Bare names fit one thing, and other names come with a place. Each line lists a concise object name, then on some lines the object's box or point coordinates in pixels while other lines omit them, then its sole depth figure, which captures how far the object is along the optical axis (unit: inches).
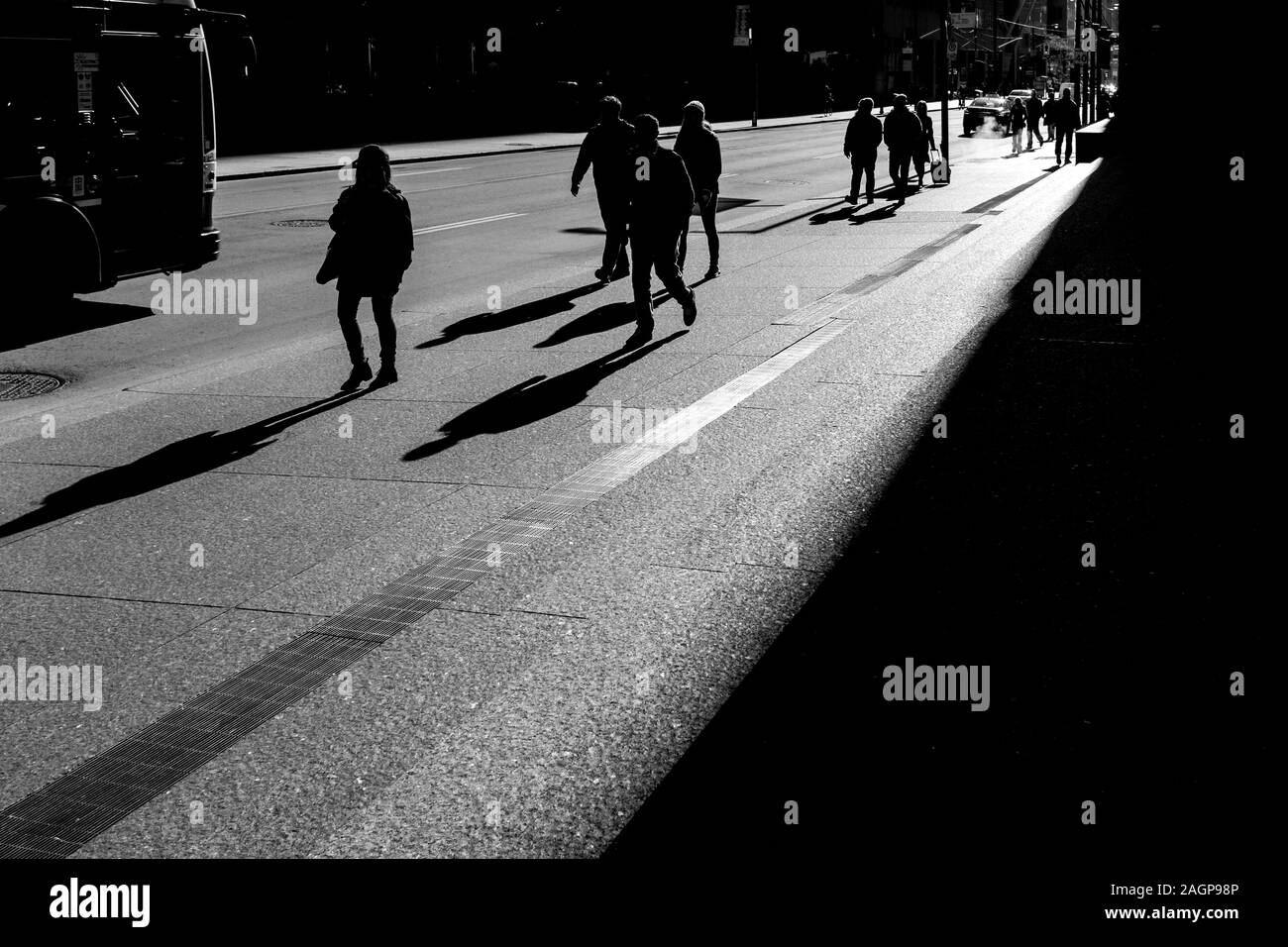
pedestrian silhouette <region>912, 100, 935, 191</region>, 1047.0
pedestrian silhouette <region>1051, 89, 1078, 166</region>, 1419.8
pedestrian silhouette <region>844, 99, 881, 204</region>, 922.7
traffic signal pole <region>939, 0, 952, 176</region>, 1186.0
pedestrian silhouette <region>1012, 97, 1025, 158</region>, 1642.5
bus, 508.7
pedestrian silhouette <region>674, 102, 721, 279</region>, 623.2
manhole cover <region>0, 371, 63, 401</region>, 400.2
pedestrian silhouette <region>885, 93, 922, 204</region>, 1001.5
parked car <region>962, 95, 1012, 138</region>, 2092.8
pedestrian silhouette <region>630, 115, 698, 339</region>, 459.5
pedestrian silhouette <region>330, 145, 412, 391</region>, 384.2
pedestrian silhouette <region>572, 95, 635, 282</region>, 582.2
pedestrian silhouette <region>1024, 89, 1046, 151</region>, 1674.7
